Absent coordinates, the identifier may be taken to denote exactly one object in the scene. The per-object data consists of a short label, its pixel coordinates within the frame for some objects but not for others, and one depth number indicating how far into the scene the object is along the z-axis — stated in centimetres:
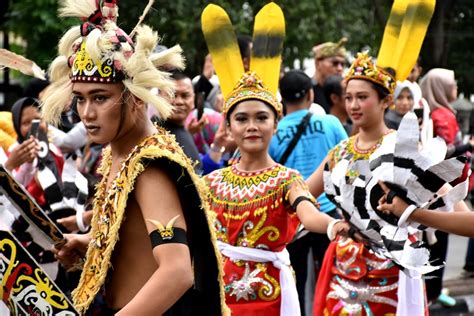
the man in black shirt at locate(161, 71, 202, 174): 1229
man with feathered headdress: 605
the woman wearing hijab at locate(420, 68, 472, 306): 1552
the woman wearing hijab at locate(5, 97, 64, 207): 1143
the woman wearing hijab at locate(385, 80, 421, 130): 1400
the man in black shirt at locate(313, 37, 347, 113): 1673
